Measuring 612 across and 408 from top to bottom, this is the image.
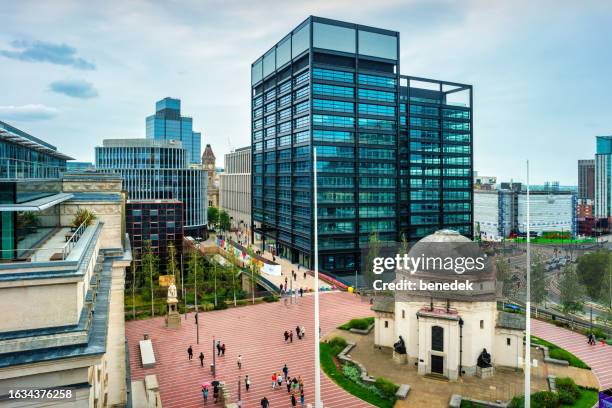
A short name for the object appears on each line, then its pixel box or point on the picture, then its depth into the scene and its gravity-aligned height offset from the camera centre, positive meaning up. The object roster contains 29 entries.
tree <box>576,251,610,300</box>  66.50 -12.61
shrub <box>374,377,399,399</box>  32.88 -15.06
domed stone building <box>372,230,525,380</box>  36.62 -11.54
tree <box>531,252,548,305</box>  58.56 -12.63
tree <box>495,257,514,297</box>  54.10 -10.98
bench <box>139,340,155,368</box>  37.42 -14.41
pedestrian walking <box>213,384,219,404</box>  32.09 -14.77
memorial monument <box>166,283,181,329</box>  48.09 -13.51
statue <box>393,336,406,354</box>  39.41 -14.06
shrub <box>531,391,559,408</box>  31.05 -15.04
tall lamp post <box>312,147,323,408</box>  20.20 -7.62
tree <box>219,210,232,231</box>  163.25 -11.05
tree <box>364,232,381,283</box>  61.97 -9.68
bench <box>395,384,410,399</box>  32.62 -15.18
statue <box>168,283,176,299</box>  49.38 -11.36
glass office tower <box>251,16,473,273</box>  77.69 +8.88
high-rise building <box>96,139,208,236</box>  122.94 +6.64
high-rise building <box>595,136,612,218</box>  189.95 +6.26
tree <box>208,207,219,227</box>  171.91 -9.67
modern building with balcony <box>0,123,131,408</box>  12.48 -3.71
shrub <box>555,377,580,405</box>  31.72 -15.04
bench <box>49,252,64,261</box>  14.90 -2.23
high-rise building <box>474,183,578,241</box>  168.00 -8.08
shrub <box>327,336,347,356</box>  41.35 -14.83
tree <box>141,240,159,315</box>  63.84 -11.70
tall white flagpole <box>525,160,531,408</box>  23.21 -9.35
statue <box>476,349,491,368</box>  36.69 -14.21
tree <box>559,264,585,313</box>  54.84 -12.96
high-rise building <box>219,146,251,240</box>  158.00 +1.74
